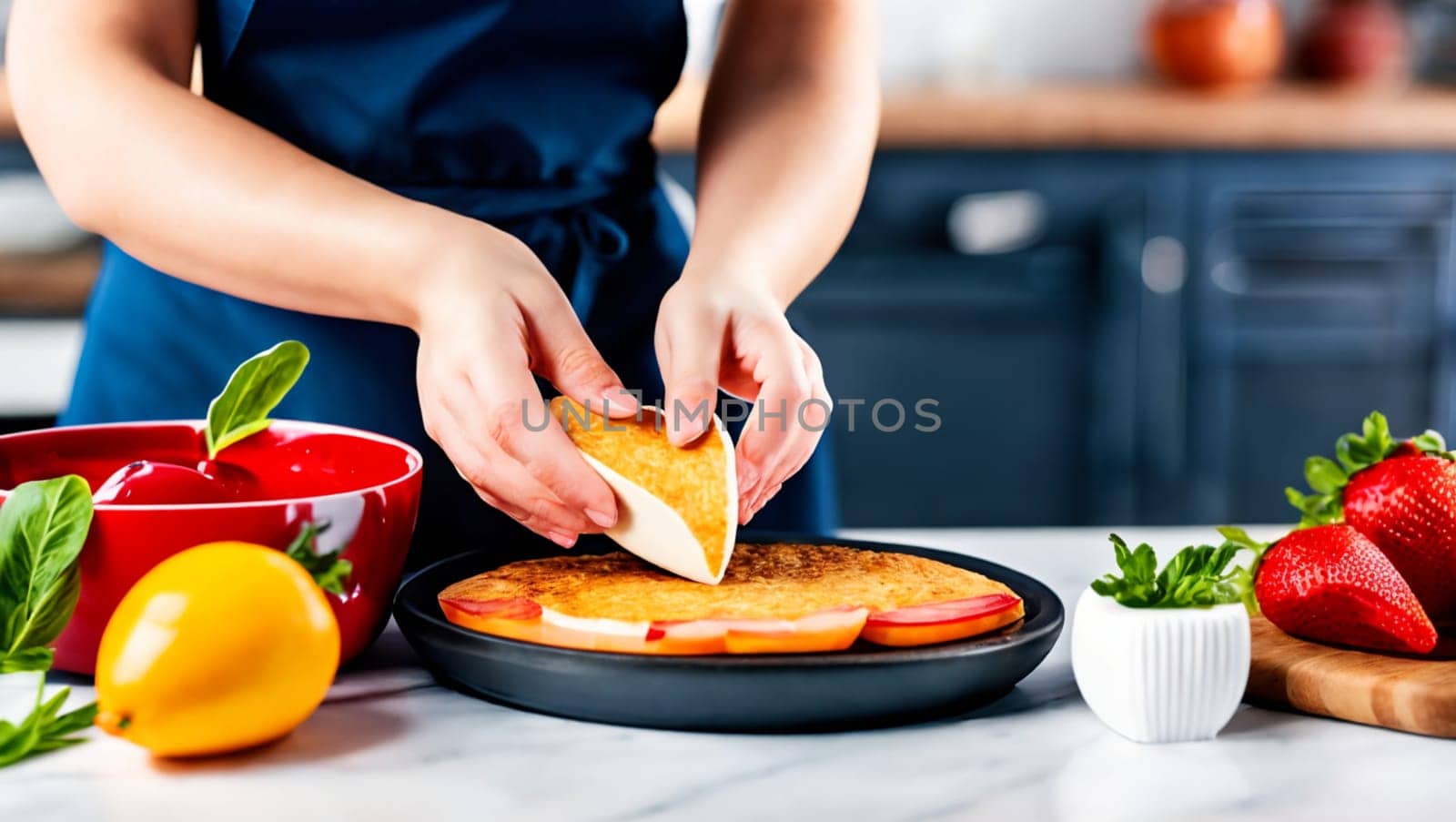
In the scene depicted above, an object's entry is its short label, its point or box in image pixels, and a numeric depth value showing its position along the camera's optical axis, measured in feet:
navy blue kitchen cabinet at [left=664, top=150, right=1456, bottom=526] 9.32
